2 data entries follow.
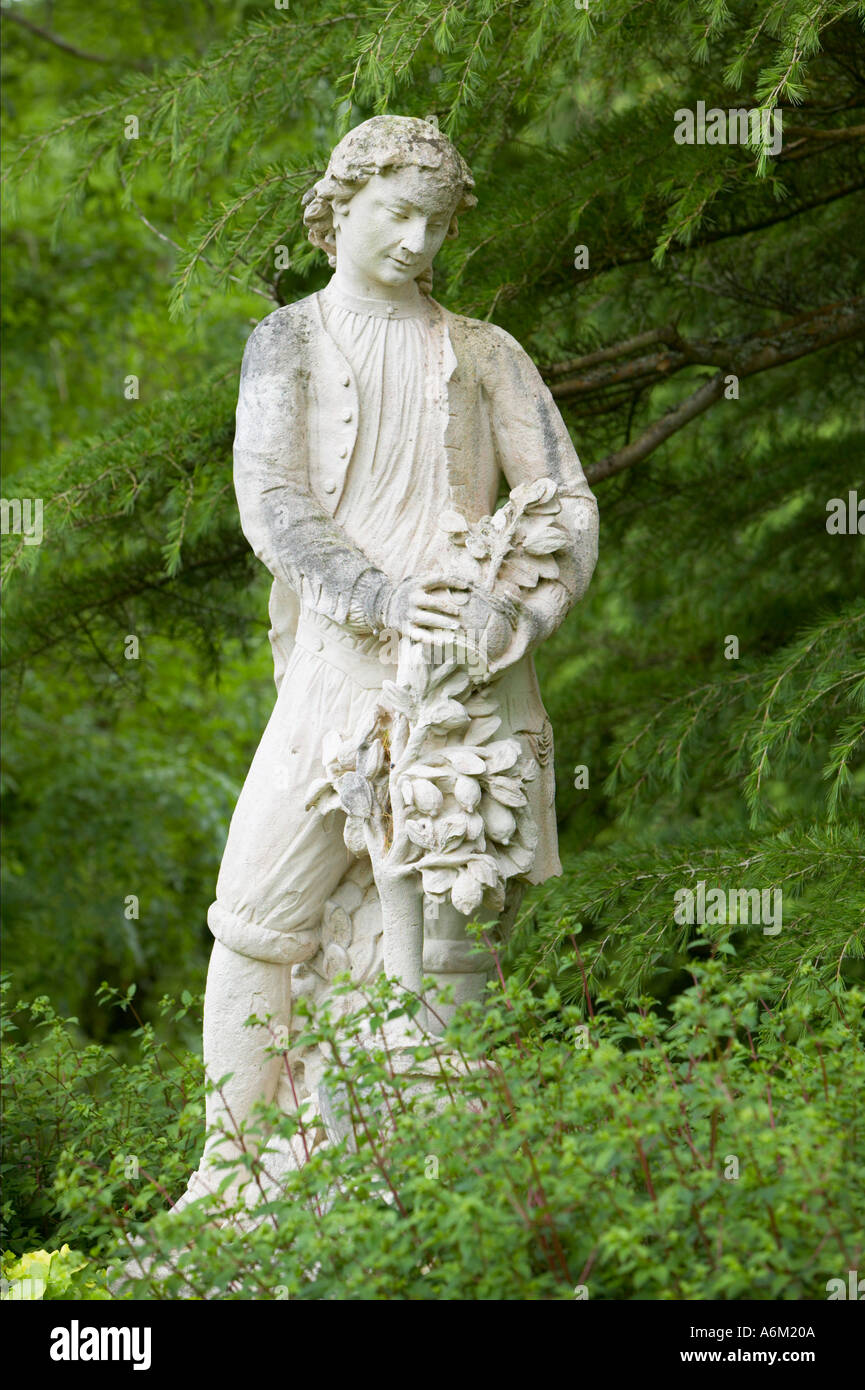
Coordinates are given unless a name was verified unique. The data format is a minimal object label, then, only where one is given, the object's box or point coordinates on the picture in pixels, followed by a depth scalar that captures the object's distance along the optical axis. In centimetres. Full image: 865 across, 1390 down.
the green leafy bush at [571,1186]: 298
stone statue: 394
